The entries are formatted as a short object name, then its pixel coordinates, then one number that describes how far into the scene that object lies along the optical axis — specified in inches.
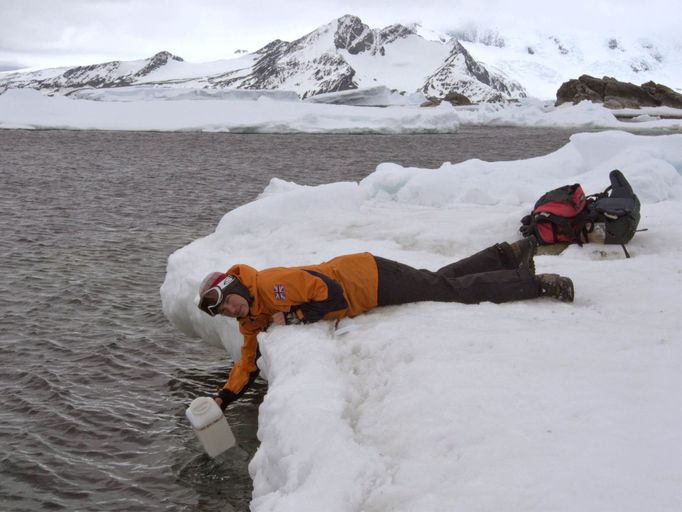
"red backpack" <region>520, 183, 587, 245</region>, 267.0
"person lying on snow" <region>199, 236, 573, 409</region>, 188.1
